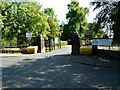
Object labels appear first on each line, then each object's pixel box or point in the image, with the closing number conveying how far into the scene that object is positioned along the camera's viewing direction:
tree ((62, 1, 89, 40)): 31.29
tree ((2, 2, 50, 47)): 18.90
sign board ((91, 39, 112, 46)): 12.28
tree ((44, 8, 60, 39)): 27.35
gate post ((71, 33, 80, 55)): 13.49
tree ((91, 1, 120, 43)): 9.15
